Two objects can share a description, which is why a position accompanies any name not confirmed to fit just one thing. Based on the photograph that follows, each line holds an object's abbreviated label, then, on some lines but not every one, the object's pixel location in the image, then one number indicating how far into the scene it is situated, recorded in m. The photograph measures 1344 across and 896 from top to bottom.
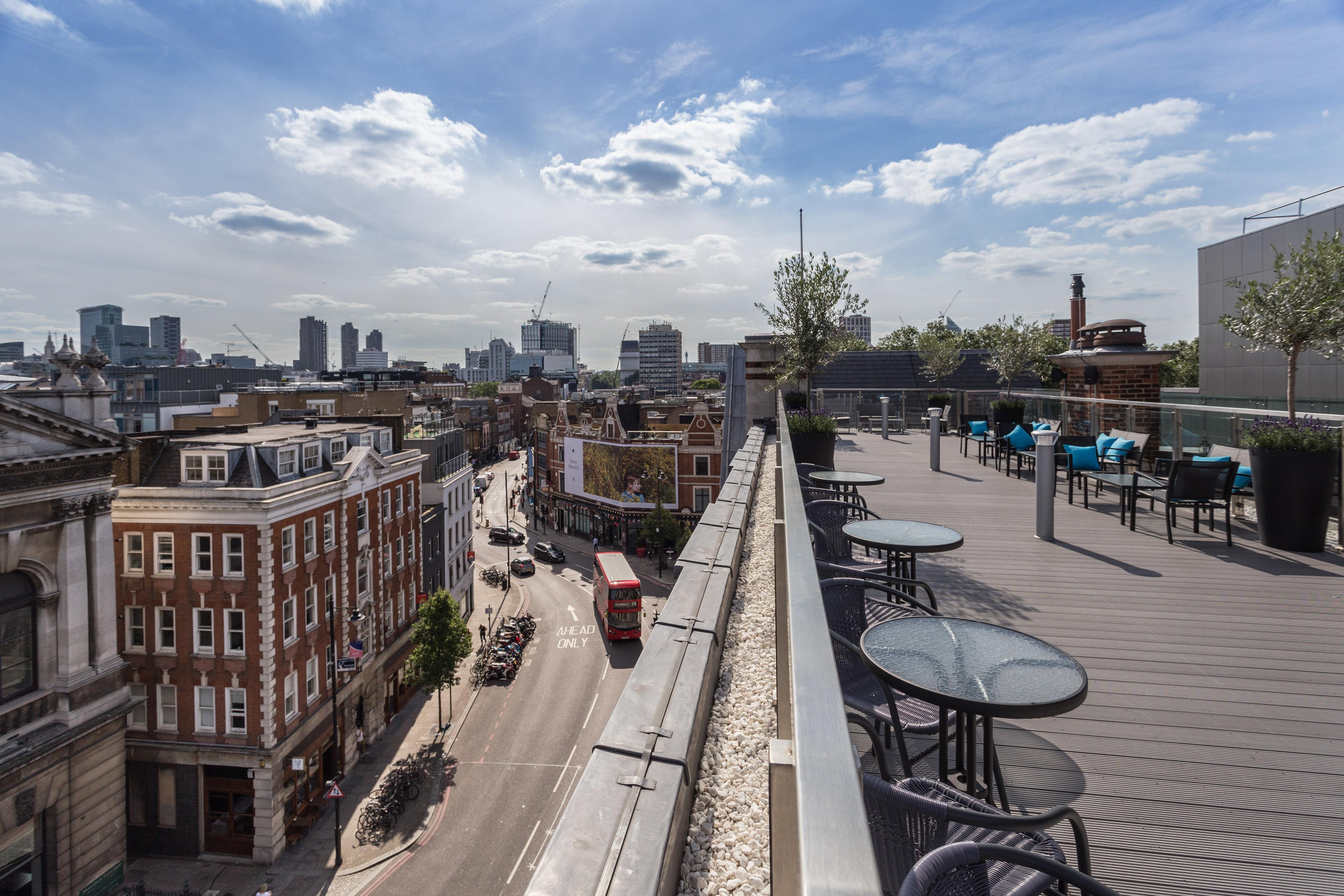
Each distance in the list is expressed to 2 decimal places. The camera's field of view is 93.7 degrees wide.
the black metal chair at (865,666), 2.71
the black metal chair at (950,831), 1.60
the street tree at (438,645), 23.41
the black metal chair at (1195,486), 6.81
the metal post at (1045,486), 6.83
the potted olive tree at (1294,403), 6.22
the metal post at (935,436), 11.66
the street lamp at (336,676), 20.62
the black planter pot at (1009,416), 14.00
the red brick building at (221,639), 17.36
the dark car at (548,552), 46.03
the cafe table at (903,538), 4.34
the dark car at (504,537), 50.09
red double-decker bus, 30.00
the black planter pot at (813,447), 11.71
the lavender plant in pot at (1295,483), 6.17
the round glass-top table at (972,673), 2.19
